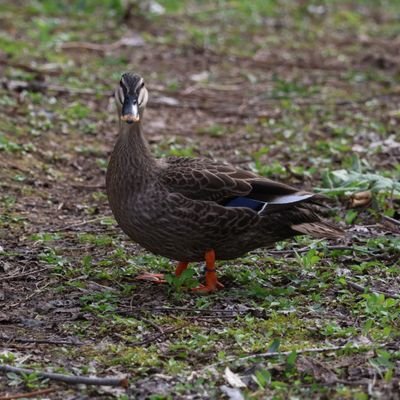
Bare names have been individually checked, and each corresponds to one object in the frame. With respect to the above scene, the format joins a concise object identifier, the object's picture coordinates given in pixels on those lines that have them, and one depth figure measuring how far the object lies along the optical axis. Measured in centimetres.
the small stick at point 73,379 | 909
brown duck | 1186
